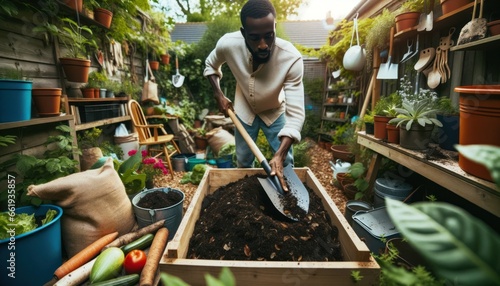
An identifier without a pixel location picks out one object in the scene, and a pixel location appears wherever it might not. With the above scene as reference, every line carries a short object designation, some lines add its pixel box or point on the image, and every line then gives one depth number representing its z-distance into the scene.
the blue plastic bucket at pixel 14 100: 1.56
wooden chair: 3.44
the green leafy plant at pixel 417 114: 1.55
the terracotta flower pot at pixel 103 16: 2.99
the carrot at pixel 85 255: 1.19
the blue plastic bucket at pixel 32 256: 1.09
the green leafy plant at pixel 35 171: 1.43
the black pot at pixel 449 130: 1.50
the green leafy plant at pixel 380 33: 2.71
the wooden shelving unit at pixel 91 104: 2.71
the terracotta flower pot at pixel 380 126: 2.00
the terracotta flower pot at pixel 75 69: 2.51
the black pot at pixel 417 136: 1.61
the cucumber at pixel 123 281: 1.07
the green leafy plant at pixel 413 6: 2.31
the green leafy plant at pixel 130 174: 1.92
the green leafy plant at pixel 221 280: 0.35
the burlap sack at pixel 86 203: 1.31
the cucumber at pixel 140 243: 1.35
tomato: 1.21
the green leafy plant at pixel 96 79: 3.04
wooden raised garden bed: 0.82
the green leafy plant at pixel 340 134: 4.35
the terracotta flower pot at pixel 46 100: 1.99
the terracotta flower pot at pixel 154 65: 4.86
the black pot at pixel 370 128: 2.33
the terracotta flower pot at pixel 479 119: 0.94
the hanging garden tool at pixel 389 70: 2.81
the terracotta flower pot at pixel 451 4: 1.77
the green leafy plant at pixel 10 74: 1.86
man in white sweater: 1.43
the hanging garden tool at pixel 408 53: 2.49
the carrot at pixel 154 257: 1.09
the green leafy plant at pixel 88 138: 2.77
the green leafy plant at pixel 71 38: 2.39
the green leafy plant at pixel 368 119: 2.45
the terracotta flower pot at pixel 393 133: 1.87
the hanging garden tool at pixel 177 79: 5.57
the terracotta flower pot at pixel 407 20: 2.31
